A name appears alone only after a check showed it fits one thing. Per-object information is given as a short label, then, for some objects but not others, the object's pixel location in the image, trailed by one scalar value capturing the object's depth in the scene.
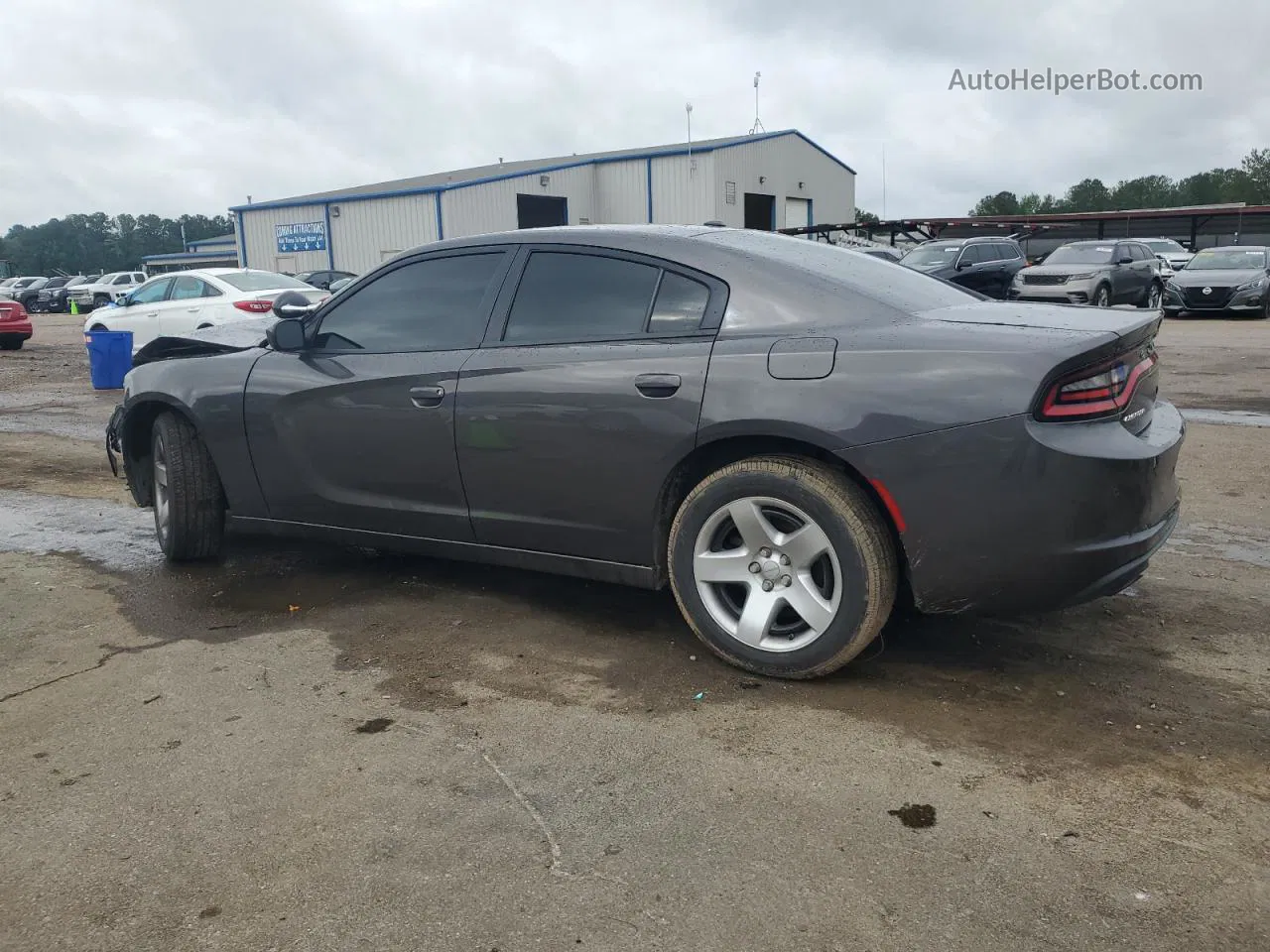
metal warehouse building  34.62
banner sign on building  37.22
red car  20.25
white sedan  14.10
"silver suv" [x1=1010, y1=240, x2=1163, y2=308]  19.52
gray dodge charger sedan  3.13
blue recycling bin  13.16
